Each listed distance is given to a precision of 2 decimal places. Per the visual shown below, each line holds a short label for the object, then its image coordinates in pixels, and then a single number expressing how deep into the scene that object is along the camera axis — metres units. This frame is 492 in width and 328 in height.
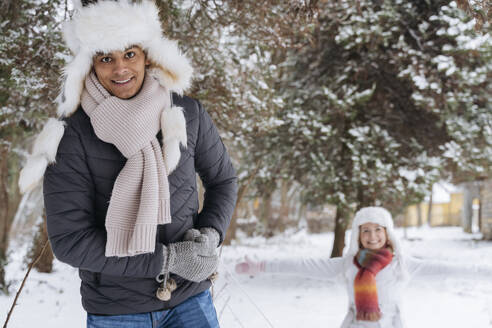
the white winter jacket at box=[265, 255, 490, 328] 3.55
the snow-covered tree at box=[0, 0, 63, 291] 4.34
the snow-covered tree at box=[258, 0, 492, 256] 7.47
